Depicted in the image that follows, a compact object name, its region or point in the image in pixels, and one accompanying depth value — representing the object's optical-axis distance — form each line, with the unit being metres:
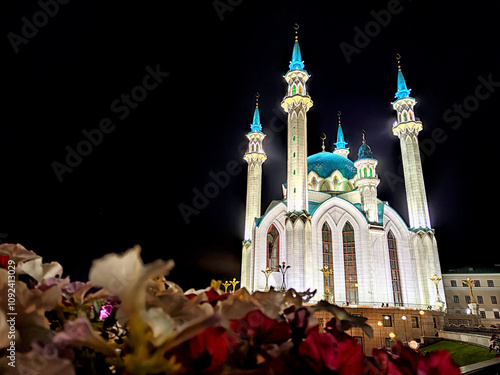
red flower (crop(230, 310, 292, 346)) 0.83
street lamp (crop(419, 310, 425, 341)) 23.70
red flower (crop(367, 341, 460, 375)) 0.73
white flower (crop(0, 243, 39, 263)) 1.03
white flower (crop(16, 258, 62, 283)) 1.01
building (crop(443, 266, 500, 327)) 38.00
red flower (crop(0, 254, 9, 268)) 1.05
